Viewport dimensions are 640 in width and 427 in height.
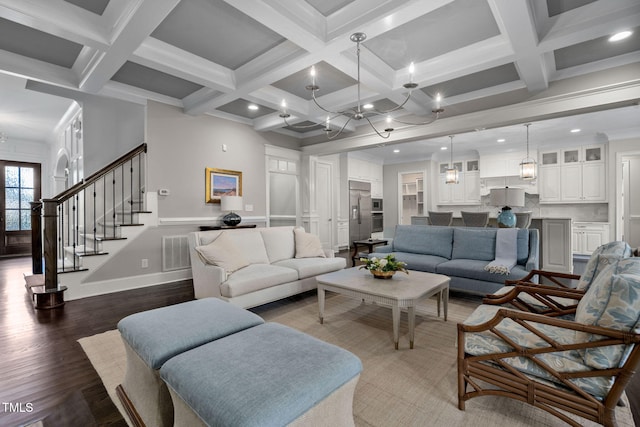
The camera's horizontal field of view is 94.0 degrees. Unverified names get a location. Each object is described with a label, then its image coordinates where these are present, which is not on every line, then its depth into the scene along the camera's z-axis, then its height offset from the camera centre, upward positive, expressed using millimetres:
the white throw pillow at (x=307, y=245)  4230 -487
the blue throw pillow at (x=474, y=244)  3857 -447
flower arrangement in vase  2926 -553
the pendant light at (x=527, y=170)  5715 +769
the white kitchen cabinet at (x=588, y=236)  6316 -577
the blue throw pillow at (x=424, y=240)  4254 -434
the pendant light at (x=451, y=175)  7227 +856
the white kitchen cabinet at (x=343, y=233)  7991 -588
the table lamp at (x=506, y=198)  4387 +189
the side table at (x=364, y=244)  5511 -612
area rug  1613 -1111
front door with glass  7246 +292
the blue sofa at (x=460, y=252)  3458 -584
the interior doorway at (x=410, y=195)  9188 +512
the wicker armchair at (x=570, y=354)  1286 -713
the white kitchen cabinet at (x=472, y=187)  8156 +638
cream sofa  3076 -642
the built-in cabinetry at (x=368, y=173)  8375 +1141
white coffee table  2391 -680
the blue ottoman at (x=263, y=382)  991 -627
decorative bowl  2922 -616
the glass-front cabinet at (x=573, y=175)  6527 +779
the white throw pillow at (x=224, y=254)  3252 -463
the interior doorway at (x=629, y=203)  6239 +116
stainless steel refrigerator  8281 +11
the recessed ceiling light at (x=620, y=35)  2721 +1625
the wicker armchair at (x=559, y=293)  1976 -573
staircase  3500 -212
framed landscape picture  5191 +527
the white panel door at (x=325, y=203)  7270 +216
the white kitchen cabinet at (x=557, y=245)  4099 -504
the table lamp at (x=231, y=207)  5051 +96
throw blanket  3508 -469
